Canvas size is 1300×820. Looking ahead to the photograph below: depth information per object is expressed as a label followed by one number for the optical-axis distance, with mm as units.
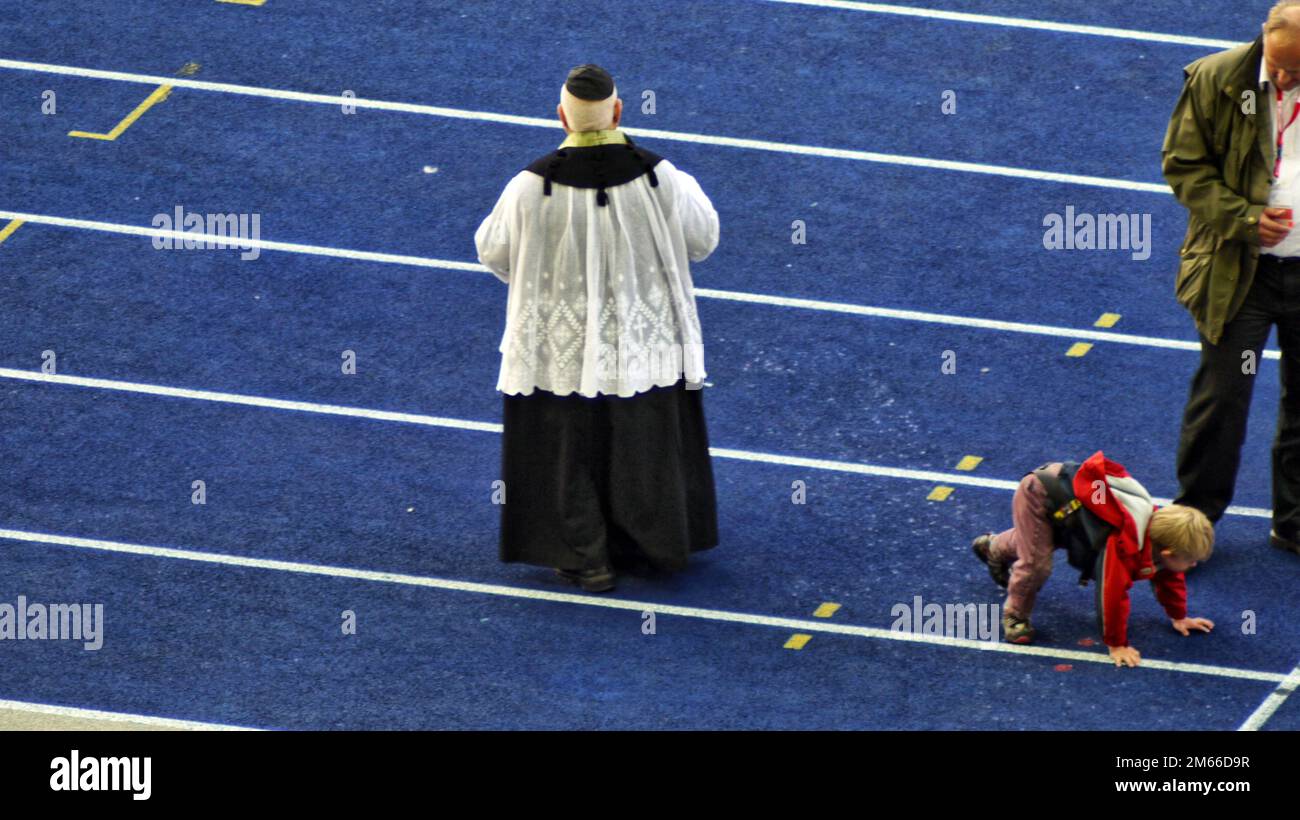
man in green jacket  17641
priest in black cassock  17828
